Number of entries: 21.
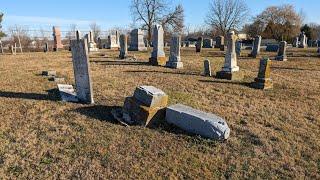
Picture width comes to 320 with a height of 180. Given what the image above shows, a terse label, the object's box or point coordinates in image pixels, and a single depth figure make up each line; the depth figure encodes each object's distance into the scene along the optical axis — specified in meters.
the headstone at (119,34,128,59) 13.63
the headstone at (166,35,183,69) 10.86
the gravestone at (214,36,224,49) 26.33
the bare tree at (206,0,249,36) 44.68
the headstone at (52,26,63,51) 22.74
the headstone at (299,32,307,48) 28.87
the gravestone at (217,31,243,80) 8.86
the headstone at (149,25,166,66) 11.62
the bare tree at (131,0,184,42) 34.82
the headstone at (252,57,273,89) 7.83
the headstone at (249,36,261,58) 16.54
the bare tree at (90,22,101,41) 43.21
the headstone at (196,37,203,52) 20.62
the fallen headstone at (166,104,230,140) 4.31
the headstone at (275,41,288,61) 15.18
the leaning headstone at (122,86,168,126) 4.66
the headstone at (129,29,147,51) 19.58
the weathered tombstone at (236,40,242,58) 17.73
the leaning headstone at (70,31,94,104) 5.51
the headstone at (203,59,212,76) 9.38
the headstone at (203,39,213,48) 28.84
